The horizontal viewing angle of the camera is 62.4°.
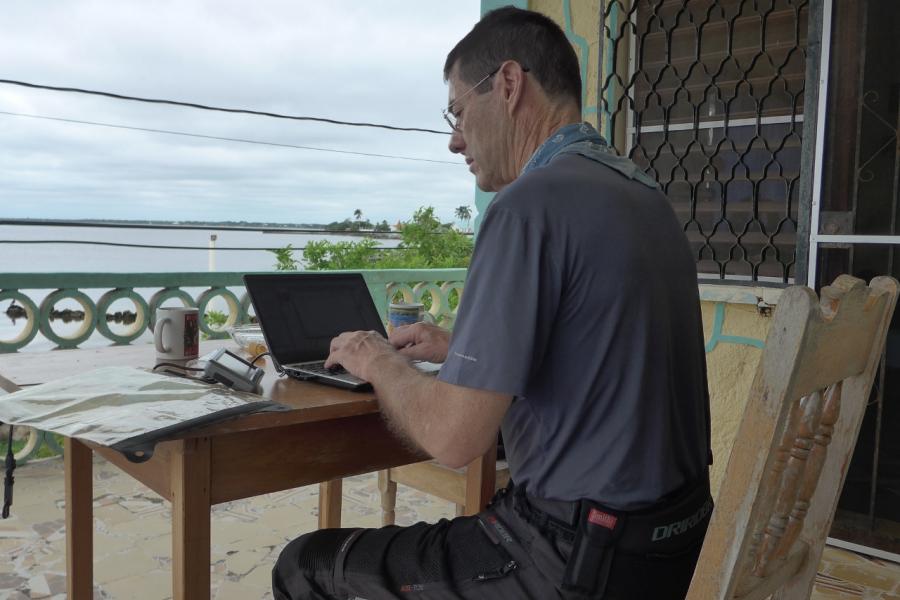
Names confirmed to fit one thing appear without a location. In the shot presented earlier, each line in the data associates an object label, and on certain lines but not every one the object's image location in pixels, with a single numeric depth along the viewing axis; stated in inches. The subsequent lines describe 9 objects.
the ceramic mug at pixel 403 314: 76.6
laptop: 65.5
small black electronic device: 58.6
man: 43.4
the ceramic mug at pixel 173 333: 71.7
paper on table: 45.7
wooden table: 51.8
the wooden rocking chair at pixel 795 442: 32.0
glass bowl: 76.3
